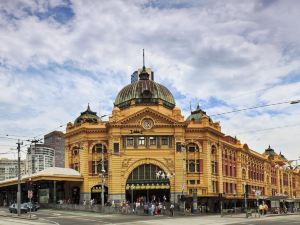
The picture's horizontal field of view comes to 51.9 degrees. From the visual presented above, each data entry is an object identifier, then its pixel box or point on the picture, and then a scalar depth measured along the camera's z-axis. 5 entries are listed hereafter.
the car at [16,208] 39.82
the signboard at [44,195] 52.44
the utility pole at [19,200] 35.96
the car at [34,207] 42.58
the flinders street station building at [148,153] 51.82
